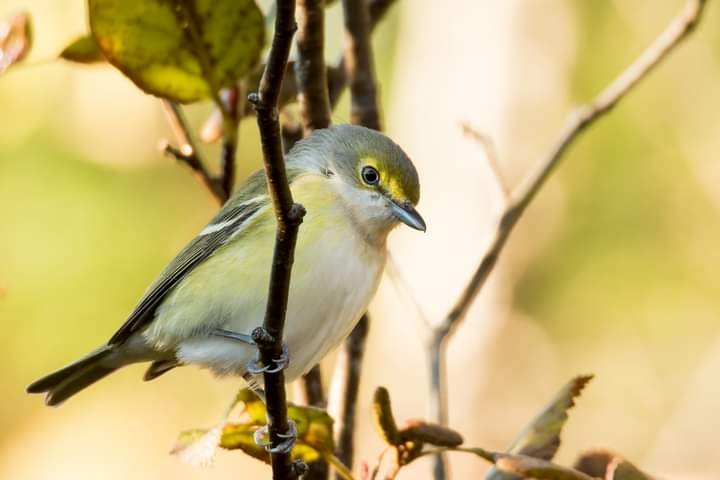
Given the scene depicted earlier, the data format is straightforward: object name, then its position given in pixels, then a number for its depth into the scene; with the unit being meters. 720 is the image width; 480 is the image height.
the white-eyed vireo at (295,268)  5.82
